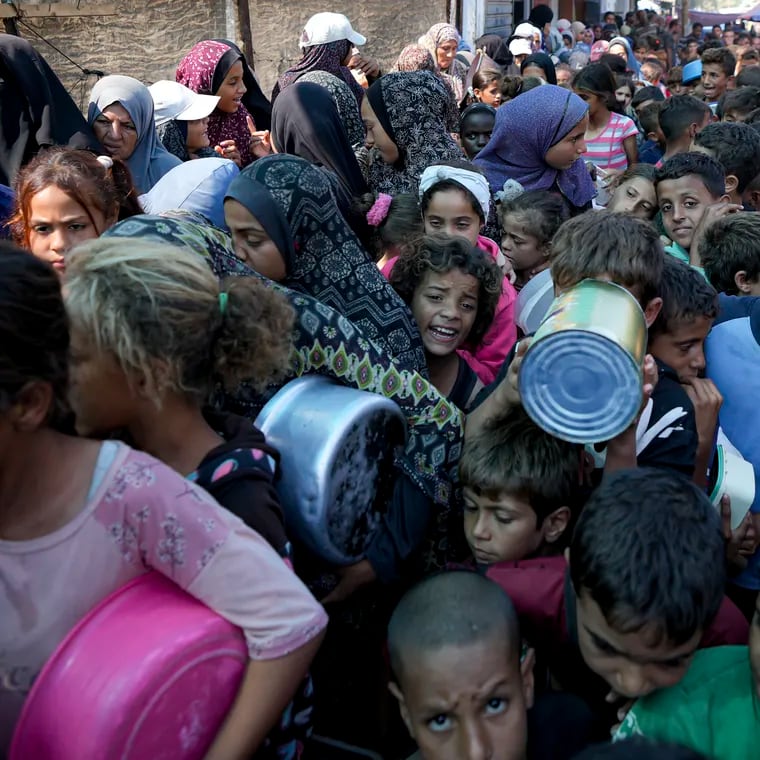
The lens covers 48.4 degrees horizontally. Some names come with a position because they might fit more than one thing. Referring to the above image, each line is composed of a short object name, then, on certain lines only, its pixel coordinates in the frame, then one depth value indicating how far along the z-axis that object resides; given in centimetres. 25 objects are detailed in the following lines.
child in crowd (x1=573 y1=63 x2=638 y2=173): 629
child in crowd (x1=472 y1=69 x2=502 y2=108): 802
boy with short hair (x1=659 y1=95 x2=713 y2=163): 541
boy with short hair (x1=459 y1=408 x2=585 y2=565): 202
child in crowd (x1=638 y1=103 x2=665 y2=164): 655
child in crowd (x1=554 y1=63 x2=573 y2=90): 1018
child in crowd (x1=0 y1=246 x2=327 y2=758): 131
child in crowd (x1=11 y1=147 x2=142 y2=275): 269
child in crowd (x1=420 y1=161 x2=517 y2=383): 355
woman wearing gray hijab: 418
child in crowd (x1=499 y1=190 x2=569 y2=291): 380
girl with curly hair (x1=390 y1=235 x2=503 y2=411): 274
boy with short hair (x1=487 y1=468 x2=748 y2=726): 148
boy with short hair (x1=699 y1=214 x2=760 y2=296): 302
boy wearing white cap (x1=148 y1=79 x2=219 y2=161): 476
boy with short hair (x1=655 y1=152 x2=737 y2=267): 371
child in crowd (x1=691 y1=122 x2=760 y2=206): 437
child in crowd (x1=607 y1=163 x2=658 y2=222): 408
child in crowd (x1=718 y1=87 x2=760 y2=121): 645
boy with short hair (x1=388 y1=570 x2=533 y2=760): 160
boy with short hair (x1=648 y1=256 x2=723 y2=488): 227
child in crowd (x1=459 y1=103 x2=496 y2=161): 588
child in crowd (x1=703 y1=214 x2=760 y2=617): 248
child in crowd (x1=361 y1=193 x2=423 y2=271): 362
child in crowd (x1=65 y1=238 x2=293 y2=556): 150
